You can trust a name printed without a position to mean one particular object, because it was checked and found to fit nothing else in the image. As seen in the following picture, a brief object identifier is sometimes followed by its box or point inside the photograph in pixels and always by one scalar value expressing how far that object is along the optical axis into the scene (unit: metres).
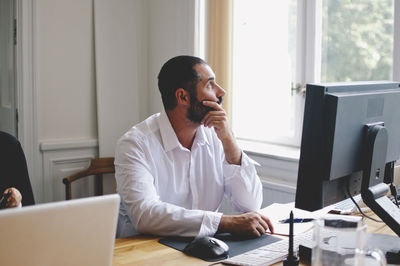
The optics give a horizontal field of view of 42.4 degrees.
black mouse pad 1.61
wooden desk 1.48
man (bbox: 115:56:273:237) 2.04
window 2.73
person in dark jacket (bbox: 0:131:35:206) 1.97
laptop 0.99
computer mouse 1.50
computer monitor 1.29
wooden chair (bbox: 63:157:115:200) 3.42
